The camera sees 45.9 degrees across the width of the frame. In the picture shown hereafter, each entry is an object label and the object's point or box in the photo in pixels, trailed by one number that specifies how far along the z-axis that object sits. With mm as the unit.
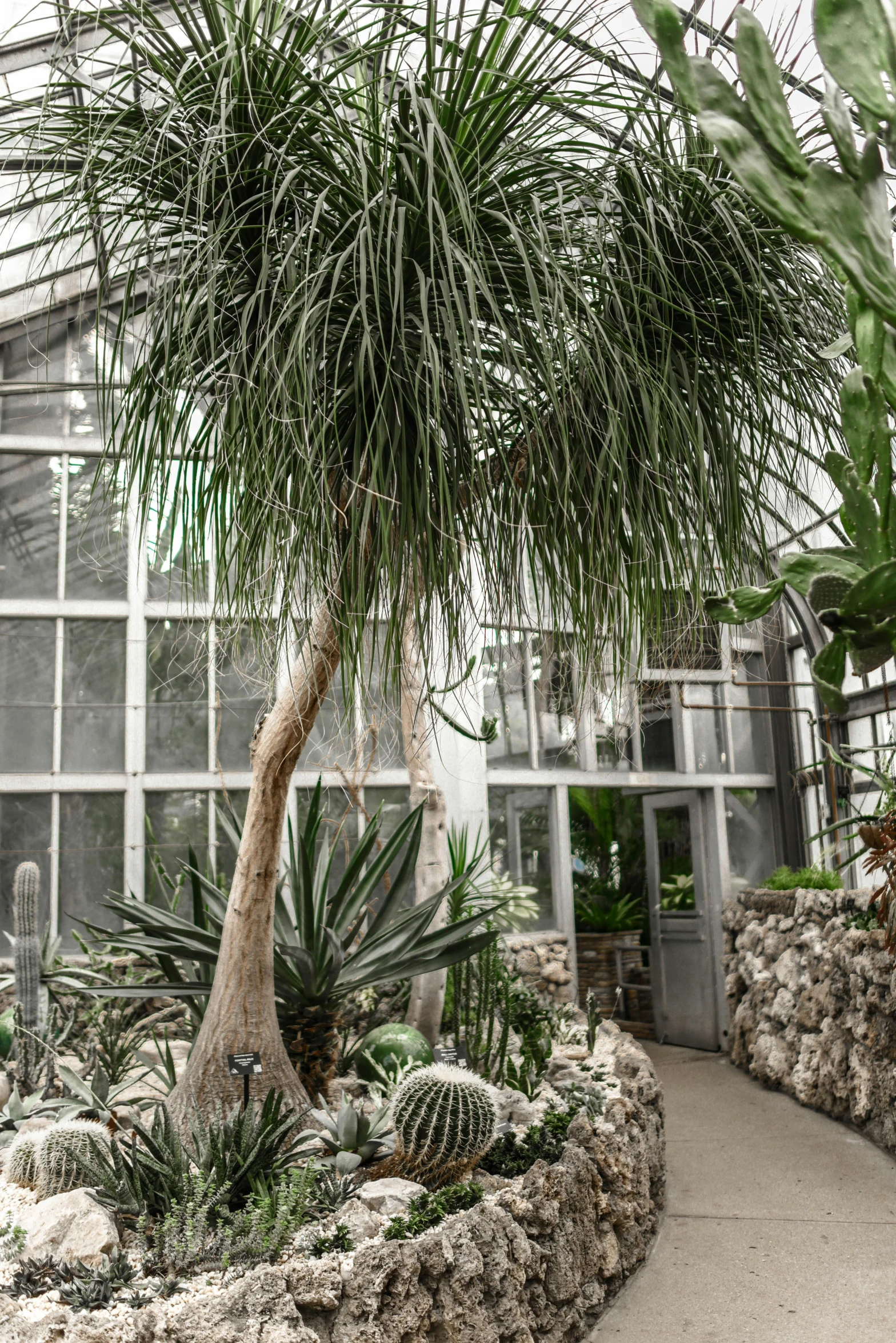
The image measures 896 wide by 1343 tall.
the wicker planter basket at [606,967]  7184
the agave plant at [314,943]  3154
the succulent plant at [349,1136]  2680
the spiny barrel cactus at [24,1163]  2777
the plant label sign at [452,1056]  3027
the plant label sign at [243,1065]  2477
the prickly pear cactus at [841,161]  870
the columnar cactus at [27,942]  3520
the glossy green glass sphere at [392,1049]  3518
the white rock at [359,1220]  2223
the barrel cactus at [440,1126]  2533
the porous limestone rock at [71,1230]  2205
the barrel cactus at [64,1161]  2605
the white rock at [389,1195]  2373
